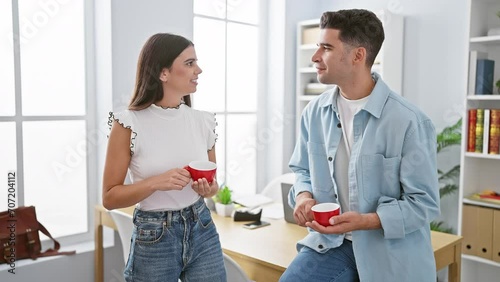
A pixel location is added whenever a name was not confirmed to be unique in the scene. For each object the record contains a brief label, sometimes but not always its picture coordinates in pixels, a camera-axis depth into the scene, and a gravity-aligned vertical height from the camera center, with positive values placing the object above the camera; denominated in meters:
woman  1.53 -0.22
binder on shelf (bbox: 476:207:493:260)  2.93 -0.75
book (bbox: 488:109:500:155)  2.90 -0.15
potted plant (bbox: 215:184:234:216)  2.64 -0.53
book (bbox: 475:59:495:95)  2.96 +0.18
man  1.57 -0.22
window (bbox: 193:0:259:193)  3.66 +0.20
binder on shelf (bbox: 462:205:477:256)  3.01 -0.75
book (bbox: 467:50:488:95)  2.95 +0.22
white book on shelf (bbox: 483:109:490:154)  2.92 -0.15
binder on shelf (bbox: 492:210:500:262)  2.89 -0.76
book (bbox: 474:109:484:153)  2.96 -0.14
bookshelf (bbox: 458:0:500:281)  2.94 -0.46
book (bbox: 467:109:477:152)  2.98 -0.15
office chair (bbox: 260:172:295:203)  3.30 -0.56
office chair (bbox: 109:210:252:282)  2.29 -0.57
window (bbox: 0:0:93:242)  2.68 -0.04
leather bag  2.54 -0.68
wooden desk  1.93 -0.60
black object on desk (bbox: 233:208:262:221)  2.53 -0.56
